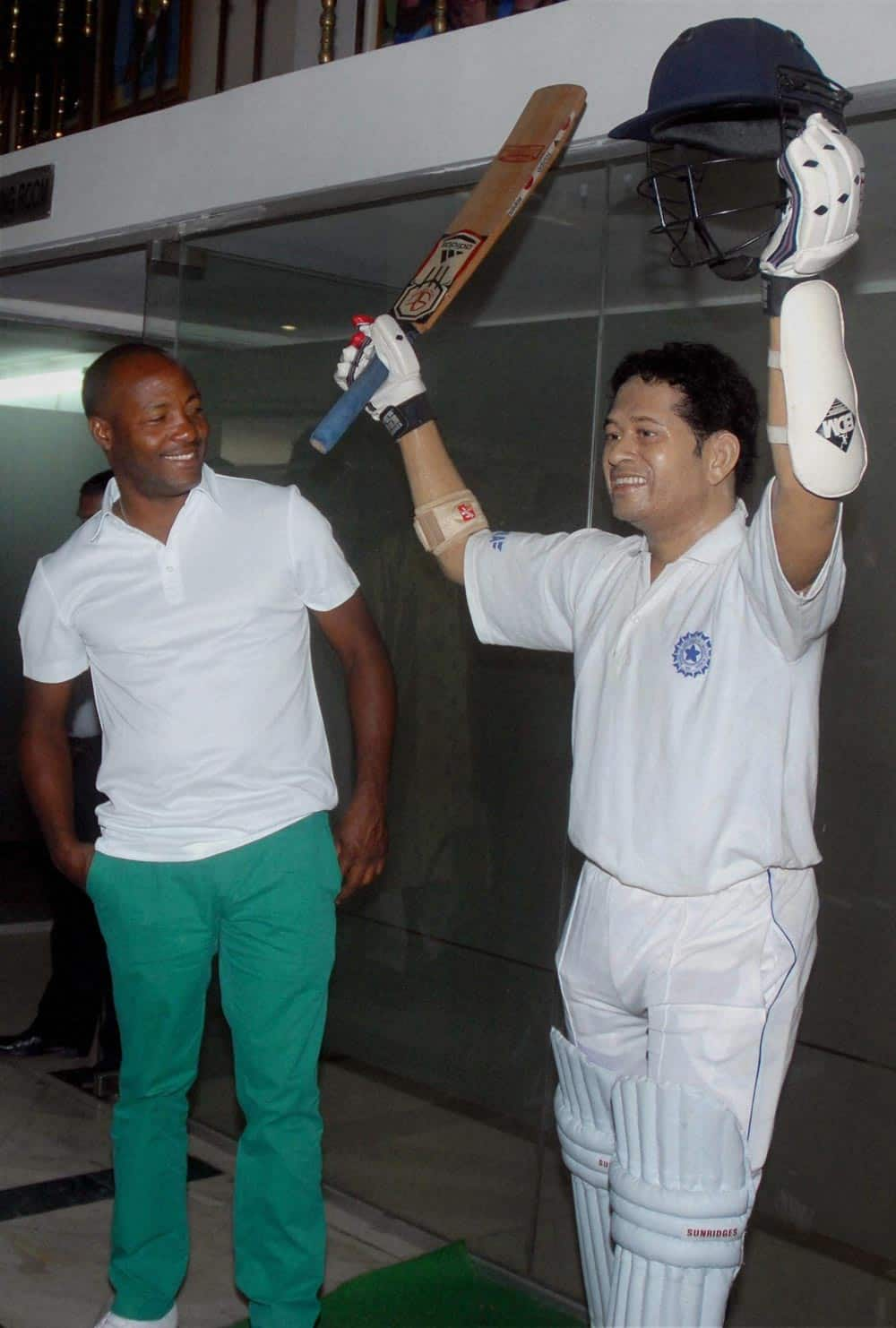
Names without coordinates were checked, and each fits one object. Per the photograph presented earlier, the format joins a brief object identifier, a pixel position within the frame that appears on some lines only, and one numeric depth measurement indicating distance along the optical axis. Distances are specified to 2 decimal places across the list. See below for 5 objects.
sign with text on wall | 3.76
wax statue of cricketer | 1.66
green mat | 2.51
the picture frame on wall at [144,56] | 3.83
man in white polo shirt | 2.22
